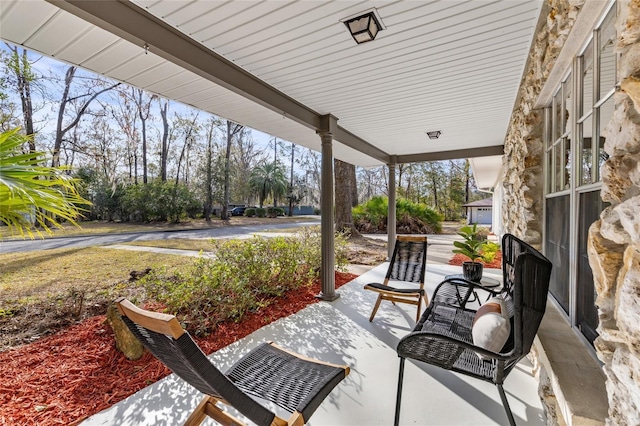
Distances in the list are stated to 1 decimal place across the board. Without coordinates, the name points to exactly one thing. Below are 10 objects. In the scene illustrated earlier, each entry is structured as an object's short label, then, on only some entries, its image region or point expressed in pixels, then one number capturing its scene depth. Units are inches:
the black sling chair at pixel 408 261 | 151.6
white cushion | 66.2
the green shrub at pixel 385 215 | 555.8
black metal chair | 59.0
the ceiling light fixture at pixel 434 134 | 195.6
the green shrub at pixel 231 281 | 124.1
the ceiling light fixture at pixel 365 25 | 77.1
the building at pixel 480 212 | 792.8
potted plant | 136.0
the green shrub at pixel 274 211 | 829.2
